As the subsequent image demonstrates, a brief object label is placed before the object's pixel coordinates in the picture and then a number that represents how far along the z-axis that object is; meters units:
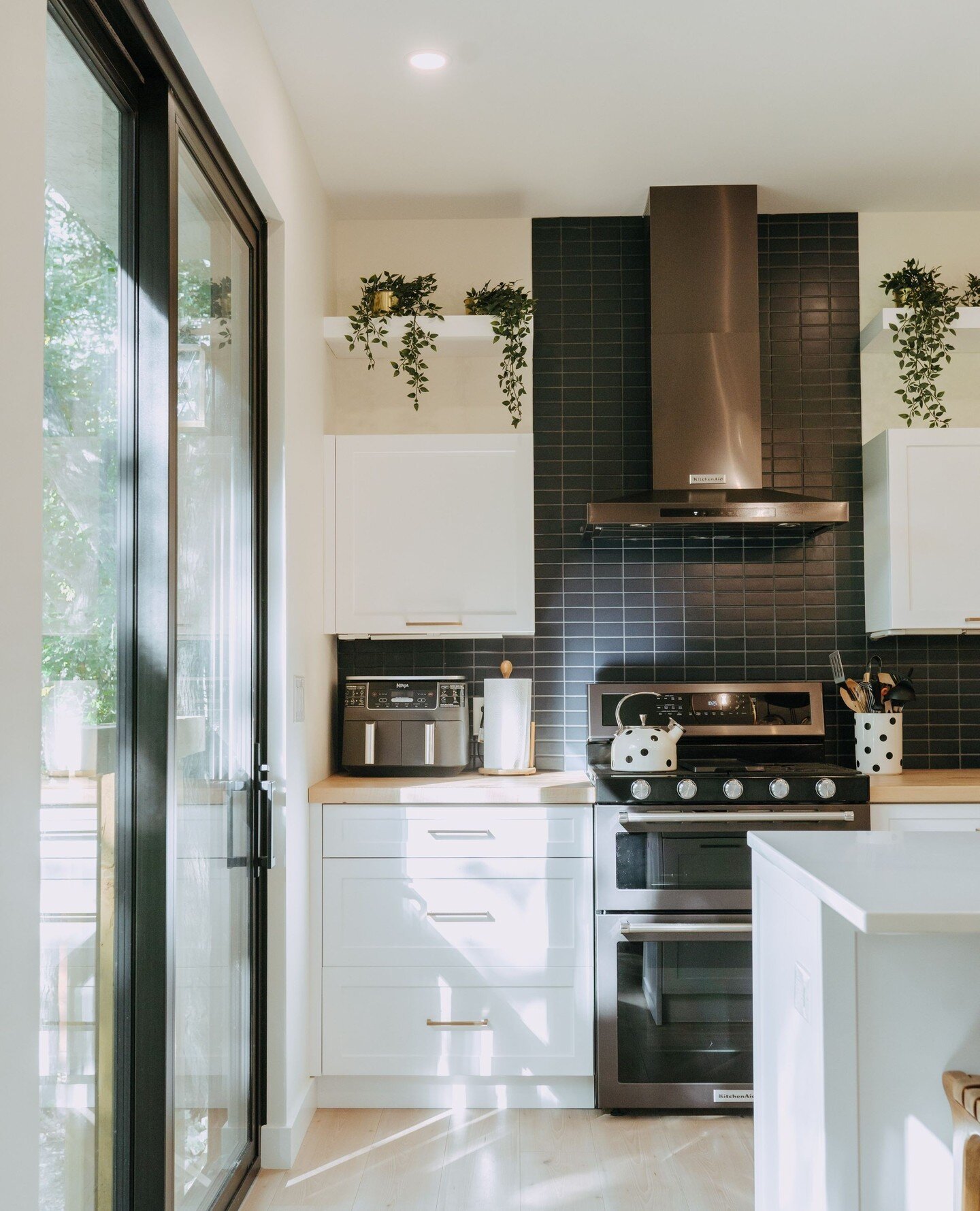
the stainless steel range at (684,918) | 2.93
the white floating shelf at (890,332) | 3.38
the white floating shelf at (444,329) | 3.38
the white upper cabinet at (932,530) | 3.29
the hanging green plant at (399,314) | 3.35
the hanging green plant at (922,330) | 3.37
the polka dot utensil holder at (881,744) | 3.38
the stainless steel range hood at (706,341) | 3.40
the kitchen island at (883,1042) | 1.57
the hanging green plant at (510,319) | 3.35
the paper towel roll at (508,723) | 3.34
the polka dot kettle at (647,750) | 3.12
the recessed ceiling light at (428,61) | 2.63
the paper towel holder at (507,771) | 3.34
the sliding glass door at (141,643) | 1.54
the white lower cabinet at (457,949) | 2.99
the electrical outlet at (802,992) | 1.68
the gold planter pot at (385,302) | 3.39
